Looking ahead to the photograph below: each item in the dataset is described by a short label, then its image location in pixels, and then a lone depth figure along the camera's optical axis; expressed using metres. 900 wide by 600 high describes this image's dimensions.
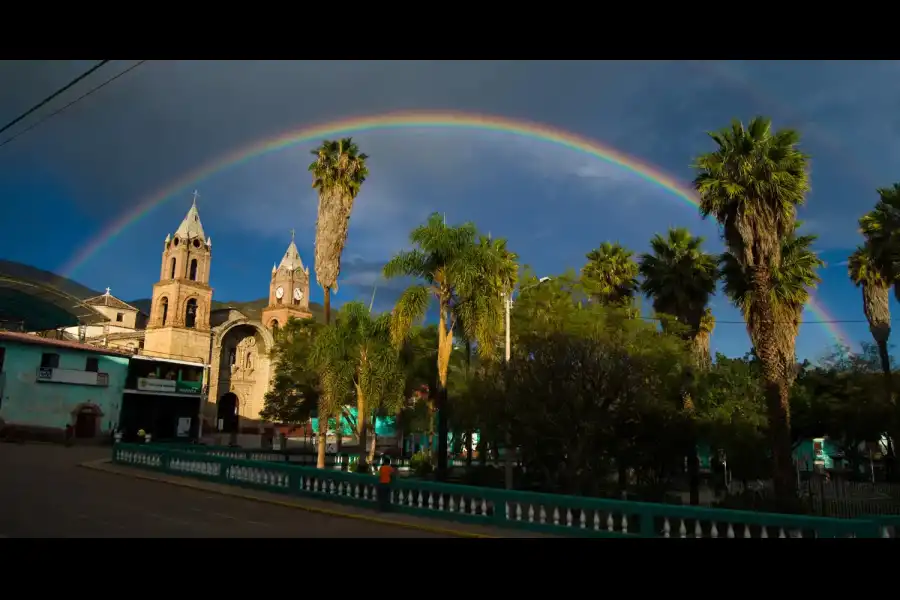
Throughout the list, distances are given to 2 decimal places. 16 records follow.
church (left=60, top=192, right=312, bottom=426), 68.38
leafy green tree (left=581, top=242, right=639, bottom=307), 38.38
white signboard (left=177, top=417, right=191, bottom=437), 55.12
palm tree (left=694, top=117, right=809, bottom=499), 20.38
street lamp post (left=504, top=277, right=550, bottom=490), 19.16
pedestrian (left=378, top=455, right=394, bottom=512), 14.80
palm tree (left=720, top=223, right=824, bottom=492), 21.64
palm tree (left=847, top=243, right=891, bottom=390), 37.23
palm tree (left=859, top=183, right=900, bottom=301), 26.97
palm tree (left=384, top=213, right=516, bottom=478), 21.25
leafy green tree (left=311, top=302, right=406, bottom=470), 26.15
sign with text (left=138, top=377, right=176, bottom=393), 50.19
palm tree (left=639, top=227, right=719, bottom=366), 30.67
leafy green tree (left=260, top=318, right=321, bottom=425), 44.62
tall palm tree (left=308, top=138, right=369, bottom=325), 32.66
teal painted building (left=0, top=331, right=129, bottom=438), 40.56
